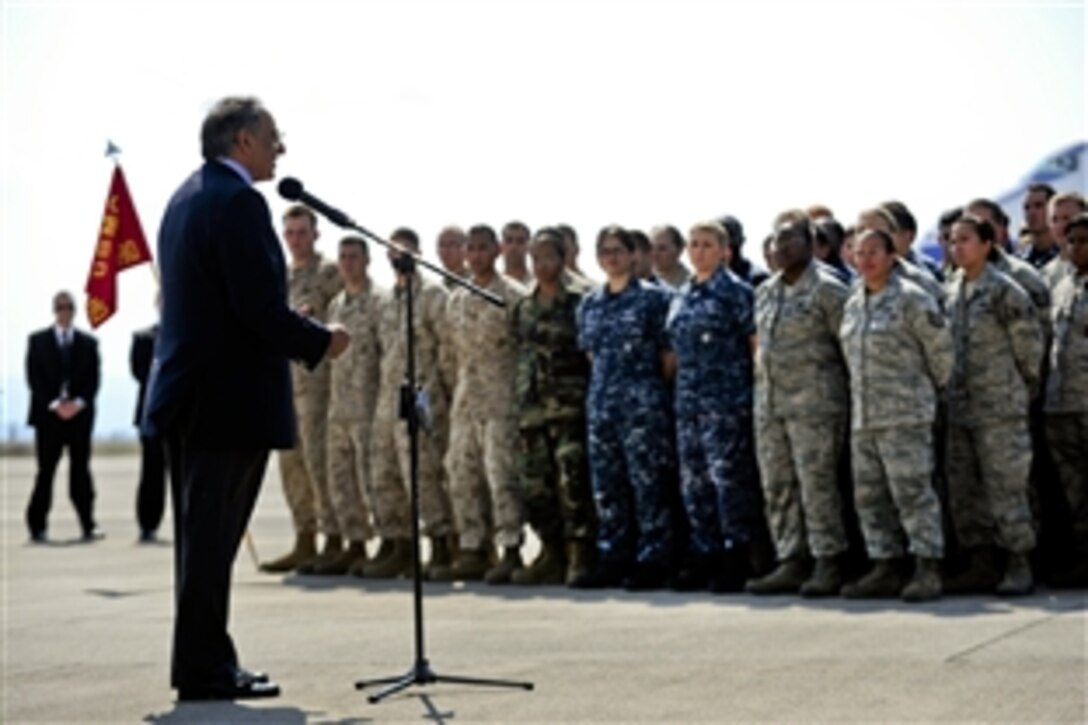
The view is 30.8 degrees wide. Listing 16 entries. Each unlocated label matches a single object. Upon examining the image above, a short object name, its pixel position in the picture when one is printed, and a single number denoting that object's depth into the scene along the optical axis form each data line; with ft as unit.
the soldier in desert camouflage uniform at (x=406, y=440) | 40.29
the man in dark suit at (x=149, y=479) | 52.90
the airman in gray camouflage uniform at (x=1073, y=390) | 34.01
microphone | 23.21
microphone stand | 23.49
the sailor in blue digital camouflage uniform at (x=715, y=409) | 35.42
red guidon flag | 39.96
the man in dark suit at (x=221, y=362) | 23.86
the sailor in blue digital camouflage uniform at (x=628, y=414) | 36.60
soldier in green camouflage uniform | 37.88
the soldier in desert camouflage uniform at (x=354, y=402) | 41.14
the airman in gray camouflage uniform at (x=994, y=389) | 32.96
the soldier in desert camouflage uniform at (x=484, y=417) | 38.88
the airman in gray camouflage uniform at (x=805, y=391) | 34.09
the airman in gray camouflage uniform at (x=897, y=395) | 32.63
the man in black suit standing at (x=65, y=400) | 57.93
